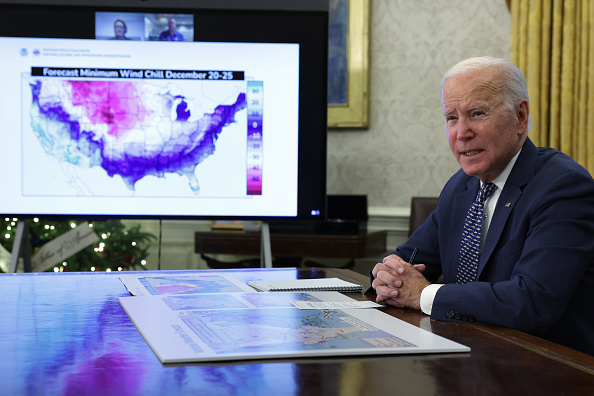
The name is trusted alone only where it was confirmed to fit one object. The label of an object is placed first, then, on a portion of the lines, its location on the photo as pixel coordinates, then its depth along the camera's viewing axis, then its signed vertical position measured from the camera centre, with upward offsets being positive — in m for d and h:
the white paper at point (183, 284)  1.65 -0.30
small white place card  2.65 -0.31
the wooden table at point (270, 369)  0.85 -0.28
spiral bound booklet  1.70 -0.30
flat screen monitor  2.76 +0.22
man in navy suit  1.44 -0.15
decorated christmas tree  4.01 -0.47
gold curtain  3.62 +0.56
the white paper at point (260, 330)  1.02 -0.28
